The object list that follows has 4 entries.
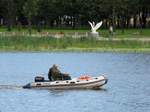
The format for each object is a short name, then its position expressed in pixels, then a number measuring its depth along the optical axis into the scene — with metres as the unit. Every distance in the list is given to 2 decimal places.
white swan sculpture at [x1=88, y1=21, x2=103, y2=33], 119.09
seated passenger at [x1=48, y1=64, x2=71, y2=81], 60.28
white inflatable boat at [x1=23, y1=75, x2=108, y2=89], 60.41
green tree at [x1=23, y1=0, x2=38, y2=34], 148.25
